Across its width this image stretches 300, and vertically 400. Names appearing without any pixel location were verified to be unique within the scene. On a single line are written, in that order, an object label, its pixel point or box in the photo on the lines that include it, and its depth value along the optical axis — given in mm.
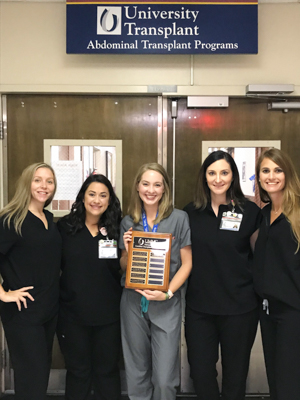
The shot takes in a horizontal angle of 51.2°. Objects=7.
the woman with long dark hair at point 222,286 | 1883
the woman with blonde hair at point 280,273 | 1663
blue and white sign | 2418
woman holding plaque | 1893
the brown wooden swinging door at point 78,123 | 2580
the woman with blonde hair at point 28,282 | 1781
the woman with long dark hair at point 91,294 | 1942
